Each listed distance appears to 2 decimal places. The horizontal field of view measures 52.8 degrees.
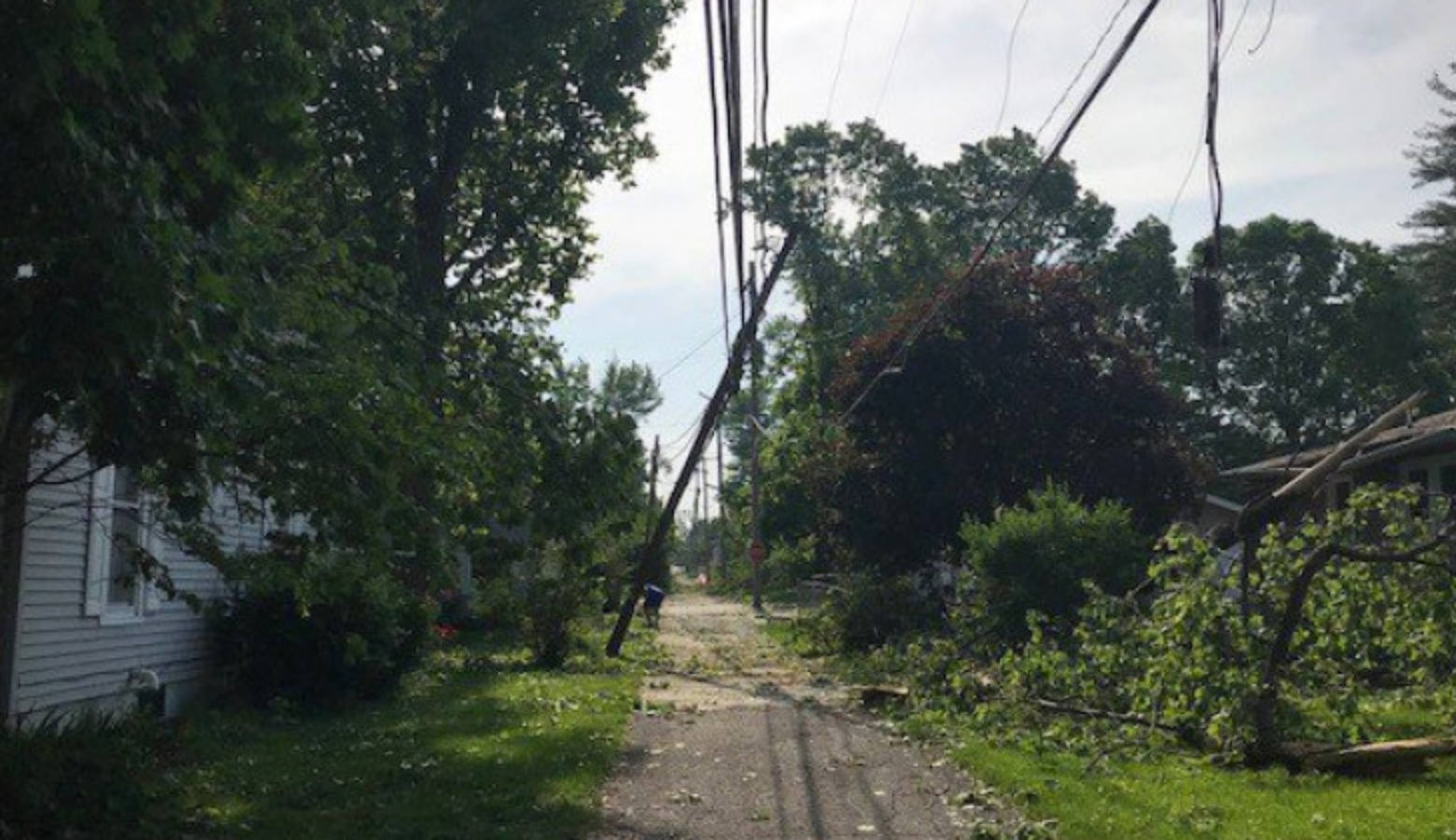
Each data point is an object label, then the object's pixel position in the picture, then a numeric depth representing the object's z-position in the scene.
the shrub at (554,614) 21.50
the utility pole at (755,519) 42.69
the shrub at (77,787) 7.04
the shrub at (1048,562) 17.02
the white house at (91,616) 10.80
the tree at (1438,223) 42.44
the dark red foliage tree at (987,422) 24.48
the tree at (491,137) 24.06
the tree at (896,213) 53.38
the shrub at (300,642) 14.14
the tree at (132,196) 5.63
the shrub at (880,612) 23.58
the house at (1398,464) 21.08
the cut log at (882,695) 15.33
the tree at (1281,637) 10.20
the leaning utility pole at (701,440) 21.28
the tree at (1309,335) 43.81
